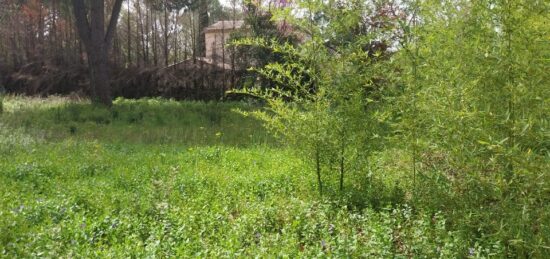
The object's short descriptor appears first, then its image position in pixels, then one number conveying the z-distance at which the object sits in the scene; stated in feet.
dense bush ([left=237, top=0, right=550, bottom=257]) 9.12
